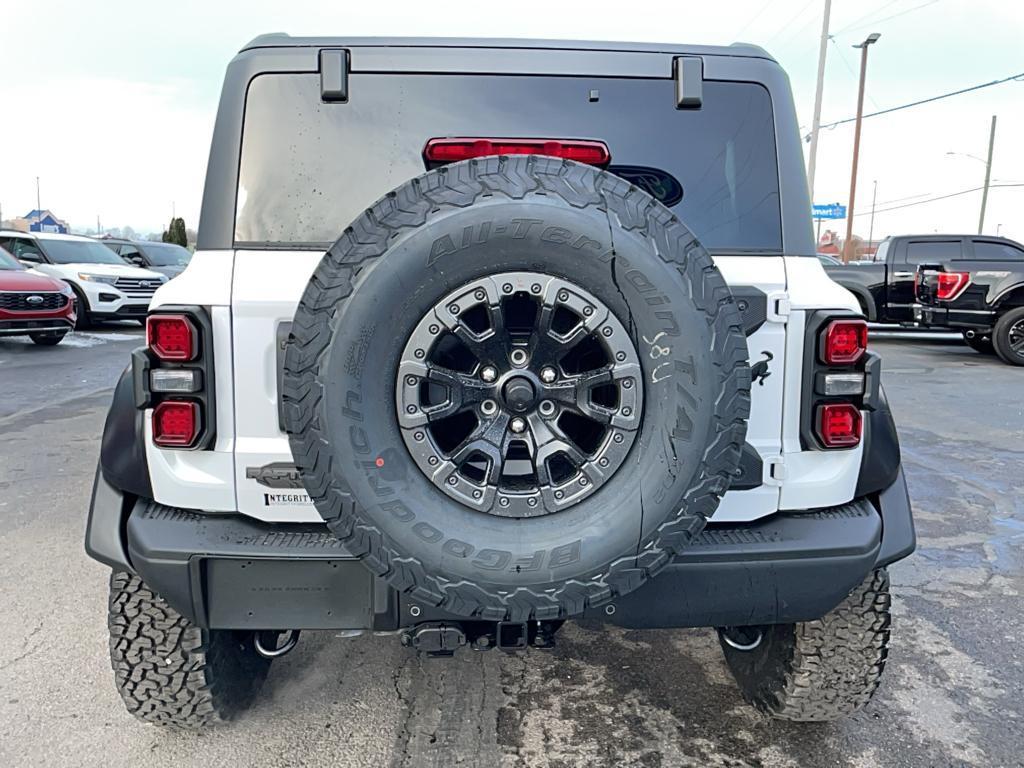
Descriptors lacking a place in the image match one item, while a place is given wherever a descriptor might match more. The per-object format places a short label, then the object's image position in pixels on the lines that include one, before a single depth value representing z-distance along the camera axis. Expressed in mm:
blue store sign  39844
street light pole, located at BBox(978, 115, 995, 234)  38719
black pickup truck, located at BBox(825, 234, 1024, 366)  11906
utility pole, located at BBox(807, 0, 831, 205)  25891
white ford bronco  1842
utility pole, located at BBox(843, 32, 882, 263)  31020
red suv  11295
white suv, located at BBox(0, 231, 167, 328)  13883
